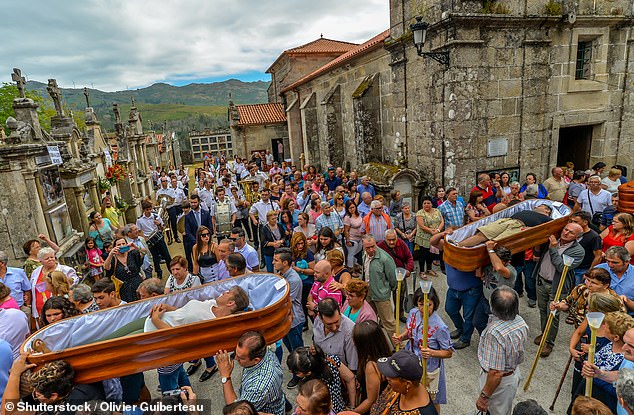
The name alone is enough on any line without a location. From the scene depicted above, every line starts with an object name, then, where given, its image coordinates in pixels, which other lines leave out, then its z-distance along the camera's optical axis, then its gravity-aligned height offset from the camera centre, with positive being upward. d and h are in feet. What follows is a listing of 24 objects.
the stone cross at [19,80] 26.32 +4.84
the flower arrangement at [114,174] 35.88 -3.31
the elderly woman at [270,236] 21.38 -6.28
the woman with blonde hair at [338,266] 14.39 -5.73
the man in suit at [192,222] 25.14 -6.05
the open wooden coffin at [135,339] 9.42 -5.49
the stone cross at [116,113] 54.34 +4.00
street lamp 23.90 +4.87
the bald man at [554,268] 14.73 -6.74
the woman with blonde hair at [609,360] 9.20 -6.66
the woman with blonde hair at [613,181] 24.98 -5.52
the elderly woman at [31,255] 17.07 -5.05
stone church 25.50 +1.68
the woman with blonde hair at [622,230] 15.19 -5.39
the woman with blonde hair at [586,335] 10.17 -6.98
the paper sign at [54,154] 23.27 -0.60
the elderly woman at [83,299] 12.66 -5.34
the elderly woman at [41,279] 15.65 -5.67
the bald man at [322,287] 13.47 -6.06
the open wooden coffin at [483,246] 14.70 -5.54
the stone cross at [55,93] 33.14 +4.73
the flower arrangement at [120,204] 37.32 -6.51
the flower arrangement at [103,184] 33.04 -3.87
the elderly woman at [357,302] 12.09 -5.99
